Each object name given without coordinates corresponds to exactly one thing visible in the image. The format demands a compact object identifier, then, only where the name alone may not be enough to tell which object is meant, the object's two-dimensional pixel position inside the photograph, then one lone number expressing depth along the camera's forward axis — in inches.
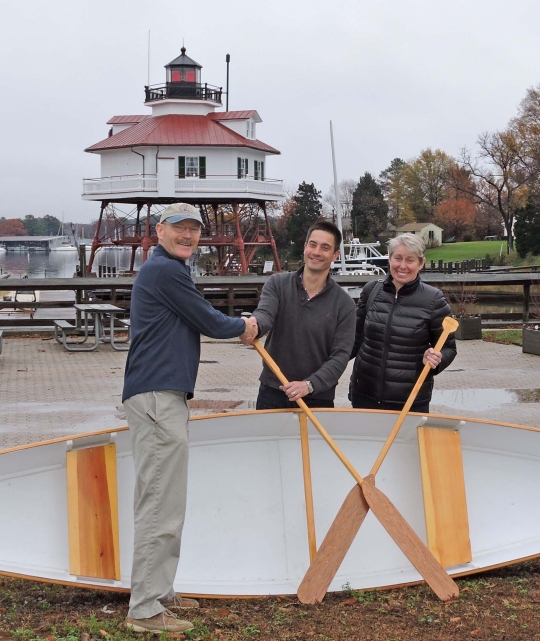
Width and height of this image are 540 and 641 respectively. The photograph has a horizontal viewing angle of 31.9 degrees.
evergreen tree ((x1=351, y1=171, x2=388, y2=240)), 4020.7
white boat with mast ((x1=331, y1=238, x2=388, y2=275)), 2603.3
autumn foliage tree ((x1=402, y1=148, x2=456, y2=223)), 4330.7
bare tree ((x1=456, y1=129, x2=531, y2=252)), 3218.5
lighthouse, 2343.8
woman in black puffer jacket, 225.6
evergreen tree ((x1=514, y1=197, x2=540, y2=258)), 2802.7
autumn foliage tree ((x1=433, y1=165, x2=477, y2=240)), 4094.5
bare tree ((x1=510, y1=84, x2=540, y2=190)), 2999.5
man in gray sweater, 212.8
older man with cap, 180.9
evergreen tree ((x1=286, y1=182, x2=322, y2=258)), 3474.4
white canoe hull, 212.2
